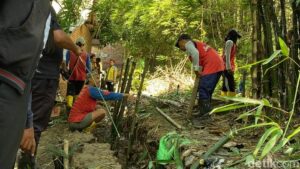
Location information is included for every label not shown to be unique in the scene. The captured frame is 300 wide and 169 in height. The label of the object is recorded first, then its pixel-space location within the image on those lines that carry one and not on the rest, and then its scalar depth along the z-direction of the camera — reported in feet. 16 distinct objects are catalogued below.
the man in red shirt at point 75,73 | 24.73
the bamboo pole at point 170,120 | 18.33
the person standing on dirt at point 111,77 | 43.96
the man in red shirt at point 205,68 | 20.42
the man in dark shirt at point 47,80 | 11.78
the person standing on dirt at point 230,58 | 23.11
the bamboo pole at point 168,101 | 24.47
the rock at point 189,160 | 13.17
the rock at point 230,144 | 13.31
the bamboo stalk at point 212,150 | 11.82
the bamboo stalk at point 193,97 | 19.03
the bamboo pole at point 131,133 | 18.26
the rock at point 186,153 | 13.77
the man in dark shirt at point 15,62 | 4.94
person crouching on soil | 19.54
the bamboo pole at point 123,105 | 20.83
